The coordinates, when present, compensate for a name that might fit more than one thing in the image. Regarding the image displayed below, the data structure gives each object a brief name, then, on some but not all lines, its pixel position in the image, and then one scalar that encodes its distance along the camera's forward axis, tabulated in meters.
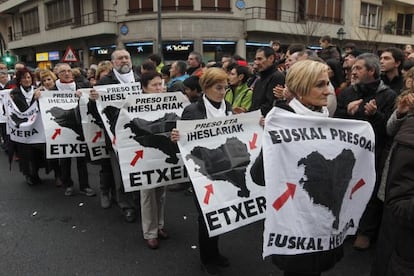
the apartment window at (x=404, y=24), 38.44
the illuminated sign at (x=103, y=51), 28.58
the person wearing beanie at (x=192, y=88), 5.17
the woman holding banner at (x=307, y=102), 2.25
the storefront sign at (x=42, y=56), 35.88
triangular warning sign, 14.38
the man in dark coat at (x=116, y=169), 4.96
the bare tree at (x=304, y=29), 27.80
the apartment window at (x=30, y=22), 36.94
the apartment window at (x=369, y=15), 33.41
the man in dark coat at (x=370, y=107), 3.74
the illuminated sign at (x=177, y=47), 25.31
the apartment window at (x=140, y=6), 25.88
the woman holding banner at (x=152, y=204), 3.98
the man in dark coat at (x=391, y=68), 4.48
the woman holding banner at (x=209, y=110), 3.37
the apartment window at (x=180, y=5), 25.17
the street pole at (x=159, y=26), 19.17
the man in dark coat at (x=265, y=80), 4.61
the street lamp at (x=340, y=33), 24.30
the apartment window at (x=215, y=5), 25.16
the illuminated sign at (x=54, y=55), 34.38
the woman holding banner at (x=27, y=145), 6.12
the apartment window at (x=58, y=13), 31.94
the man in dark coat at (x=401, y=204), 1.85
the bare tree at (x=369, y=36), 32.17
